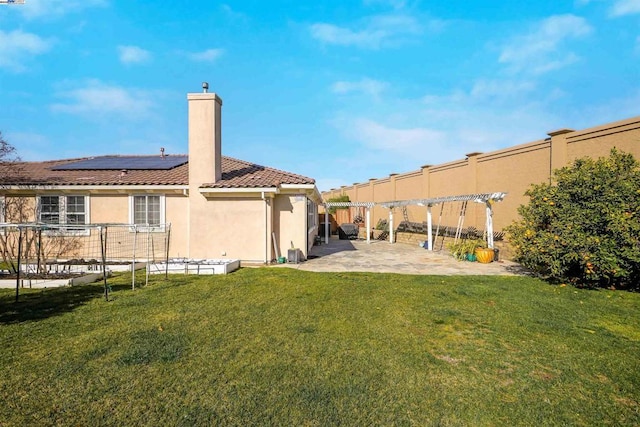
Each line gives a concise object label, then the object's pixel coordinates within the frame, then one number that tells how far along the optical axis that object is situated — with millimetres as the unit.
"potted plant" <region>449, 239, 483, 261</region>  13414
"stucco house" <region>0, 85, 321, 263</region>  11992
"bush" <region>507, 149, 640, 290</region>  7832
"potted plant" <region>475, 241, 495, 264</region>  12812
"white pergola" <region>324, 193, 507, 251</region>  13266
